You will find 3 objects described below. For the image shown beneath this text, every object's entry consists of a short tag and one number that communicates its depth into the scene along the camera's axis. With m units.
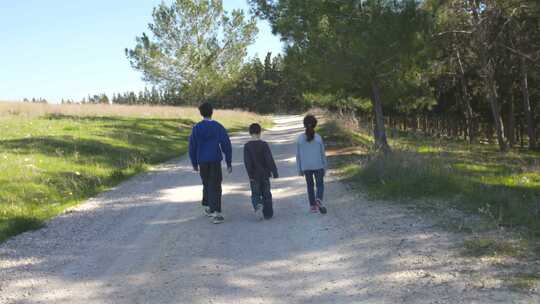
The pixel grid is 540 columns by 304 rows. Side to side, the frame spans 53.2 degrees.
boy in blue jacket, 8.52
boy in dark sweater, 8.53
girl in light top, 8.77
